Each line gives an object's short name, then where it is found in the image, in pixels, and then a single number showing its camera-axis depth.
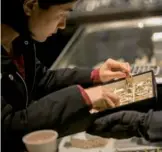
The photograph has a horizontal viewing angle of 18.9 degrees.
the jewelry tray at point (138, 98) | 1.42
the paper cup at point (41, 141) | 1.26
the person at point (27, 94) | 1.30
